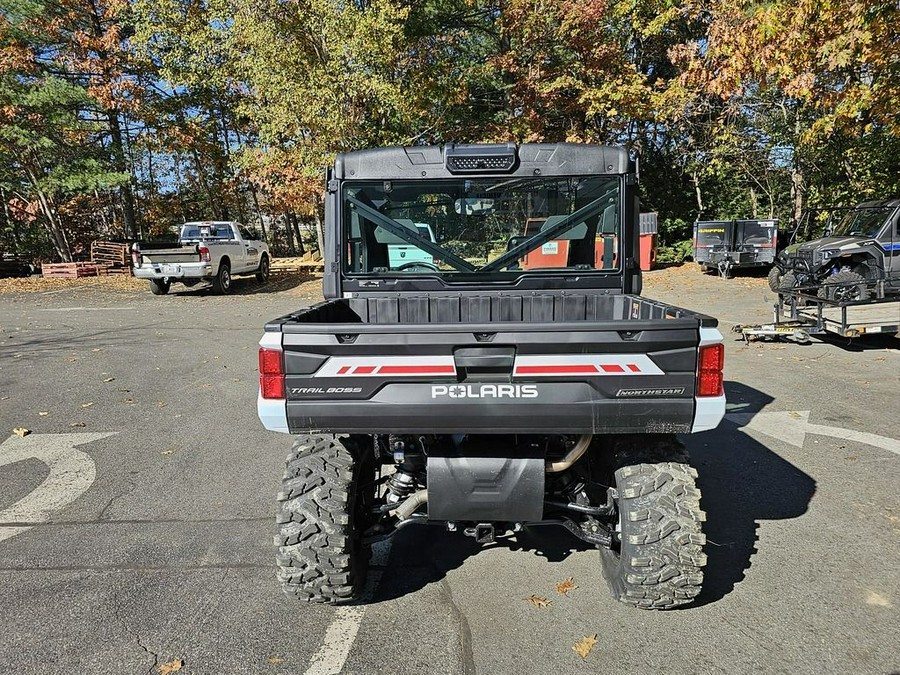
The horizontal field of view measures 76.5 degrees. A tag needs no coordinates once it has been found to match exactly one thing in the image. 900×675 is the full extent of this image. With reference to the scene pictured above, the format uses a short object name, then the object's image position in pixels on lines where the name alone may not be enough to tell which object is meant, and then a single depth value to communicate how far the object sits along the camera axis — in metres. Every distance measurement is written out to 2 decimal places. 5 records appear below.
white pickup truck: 15.59
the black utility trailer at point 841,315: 7.81
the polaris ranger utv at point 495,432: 2.42
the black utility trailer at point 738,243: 17.06
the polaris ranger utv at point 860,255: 10.79
